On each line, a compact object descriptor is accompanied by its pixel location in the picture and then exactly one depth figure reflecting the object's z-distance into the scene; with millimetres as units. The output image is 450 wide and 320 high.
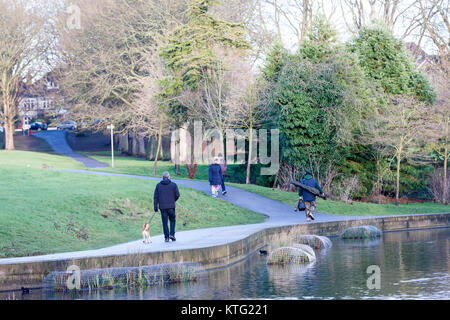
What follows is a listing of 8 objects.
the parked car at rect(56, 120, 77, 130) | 105812
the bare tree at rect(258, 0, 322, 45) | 59812
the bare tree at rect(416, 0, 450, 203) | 38234
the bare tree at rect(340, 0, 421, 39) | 59625
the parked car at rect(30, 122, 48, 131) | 108562
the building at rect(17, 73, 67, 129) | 65625
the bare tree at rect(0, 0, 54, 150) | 62281
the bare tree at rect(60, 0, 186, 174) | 53625
